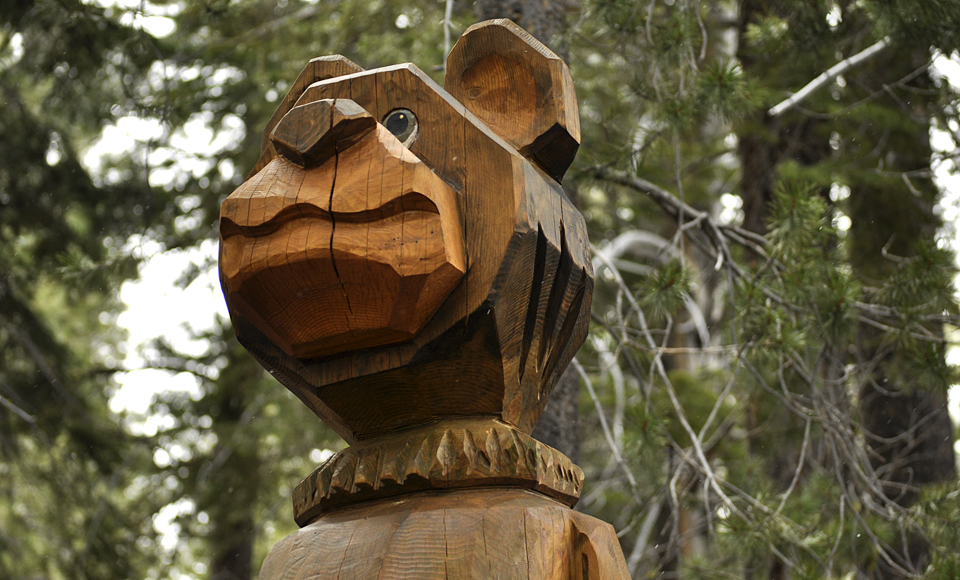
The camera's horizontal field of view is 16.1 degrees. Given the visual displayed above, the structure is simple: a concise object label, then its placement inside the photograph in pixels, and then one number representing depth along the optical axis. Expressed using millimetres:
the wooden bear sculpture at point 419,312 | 5046
